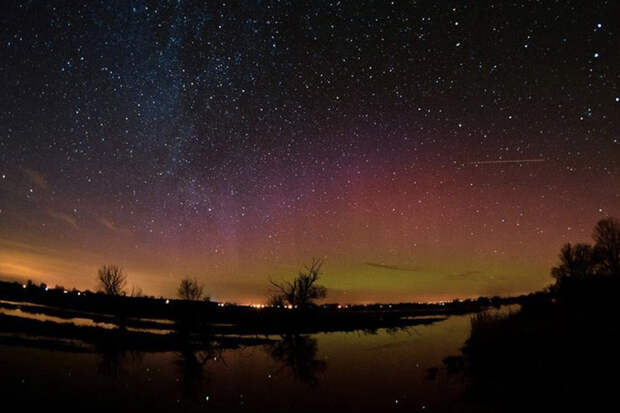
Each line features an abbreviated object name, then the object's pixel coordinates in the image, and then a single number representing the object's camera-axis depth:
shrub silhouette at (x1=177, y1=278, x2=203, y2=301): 82.94
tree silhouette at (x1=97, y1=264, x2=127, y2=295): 72.62
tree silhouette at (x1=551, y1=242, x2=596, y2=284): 54.12
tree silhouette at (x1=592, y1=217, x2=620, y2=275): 47.56
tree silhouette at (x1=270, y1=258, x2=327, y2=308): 51.91
